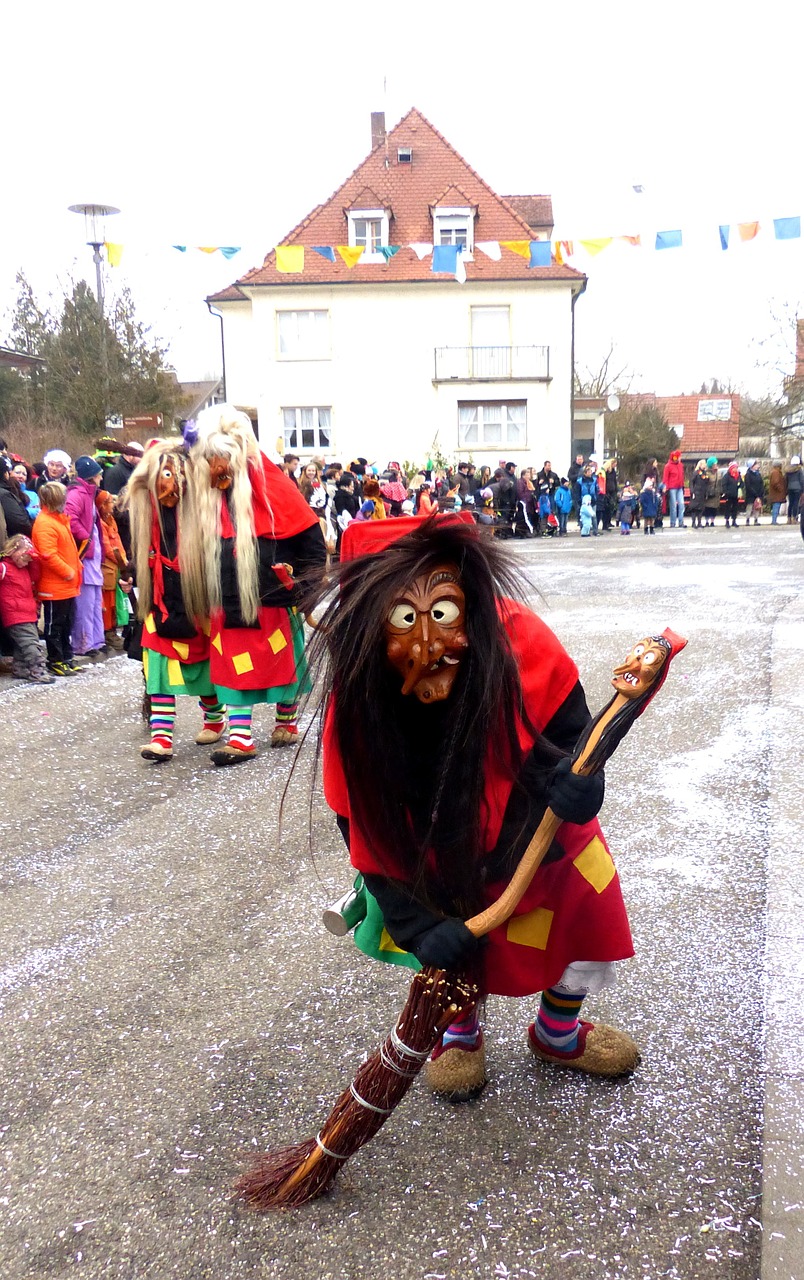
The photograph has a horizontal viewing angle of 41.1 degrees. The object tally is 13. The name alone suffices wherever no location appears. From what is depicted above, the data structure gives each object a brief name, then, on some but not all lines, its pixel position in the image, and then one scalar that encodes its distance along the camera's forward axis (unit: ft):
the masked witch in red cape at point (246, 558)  17.49
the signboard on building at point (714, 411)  193.77
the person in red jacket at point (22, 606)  26.00
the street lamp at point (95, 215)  46.85
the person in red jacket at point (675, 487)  77.71
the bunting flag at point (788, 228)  42.98
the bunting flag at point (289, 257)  44.93
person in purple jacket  28.58
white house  105.29
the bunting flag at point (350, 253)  56.29
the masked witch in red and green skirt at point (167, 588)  17.61
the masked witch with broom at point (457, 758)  6.72
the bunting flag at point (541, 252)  51.18
